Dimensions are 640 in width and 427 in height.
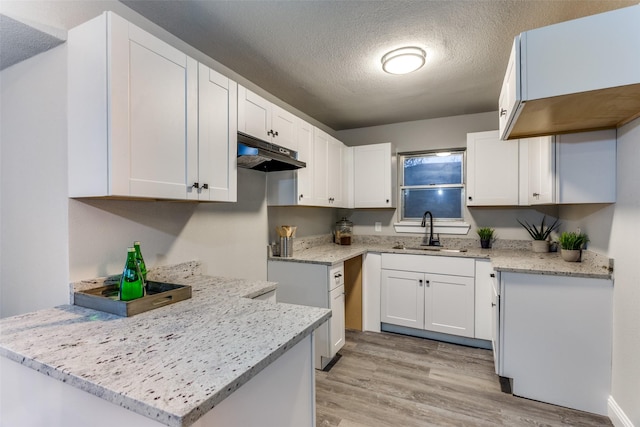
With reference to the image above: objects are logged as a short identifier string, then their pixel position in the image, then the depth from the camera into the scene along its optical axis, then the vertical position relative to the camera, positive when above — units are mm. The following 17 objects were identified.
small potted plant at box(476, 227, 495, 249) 3283 -291
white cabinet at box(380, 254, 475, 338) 2869 -838
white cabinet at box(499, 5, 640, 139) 1288 +653
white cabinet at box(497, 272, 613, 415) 1890 -852
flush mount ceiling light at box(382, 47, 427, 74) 2100 +1091
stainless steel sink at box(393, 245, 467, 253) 3314 -444
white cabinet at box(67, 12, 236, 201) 1229 +433
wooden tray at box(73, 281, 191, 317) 1231 -399
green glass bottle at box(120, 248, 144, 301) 1302 -313
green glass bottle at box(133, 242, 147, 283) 1396 -244
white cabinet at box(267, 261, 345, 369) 2486 -699
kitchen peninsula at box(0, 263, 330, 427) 731 -436
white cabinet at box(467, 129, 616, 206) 1940 +332
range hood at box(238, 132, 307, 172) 1907 +365
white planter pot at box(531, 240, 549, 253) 2939 -351
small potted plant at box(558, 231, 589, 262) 2274 -269
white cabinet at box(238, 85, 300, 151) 1974 +665
